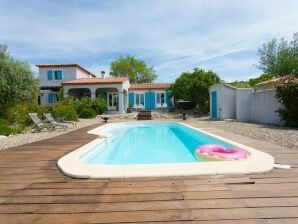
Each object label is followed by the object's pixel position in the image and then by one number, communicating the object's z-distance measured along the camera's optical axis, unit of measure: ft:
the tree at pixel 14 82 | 47.17
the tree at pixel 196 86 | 57.56
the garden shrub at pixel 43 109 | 43.13
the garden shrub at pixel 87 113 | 56.38
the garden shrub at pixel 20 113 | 40.55
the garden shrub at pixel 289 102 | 30.61
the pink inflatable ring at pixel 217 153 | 14.38
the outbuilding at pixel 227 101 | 45.20
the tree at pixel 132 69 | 121.50
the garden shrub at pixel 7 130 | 29.90
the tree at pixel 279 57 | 77.30
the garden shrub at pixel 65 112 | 44.61
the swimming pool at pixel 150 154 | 11.70
